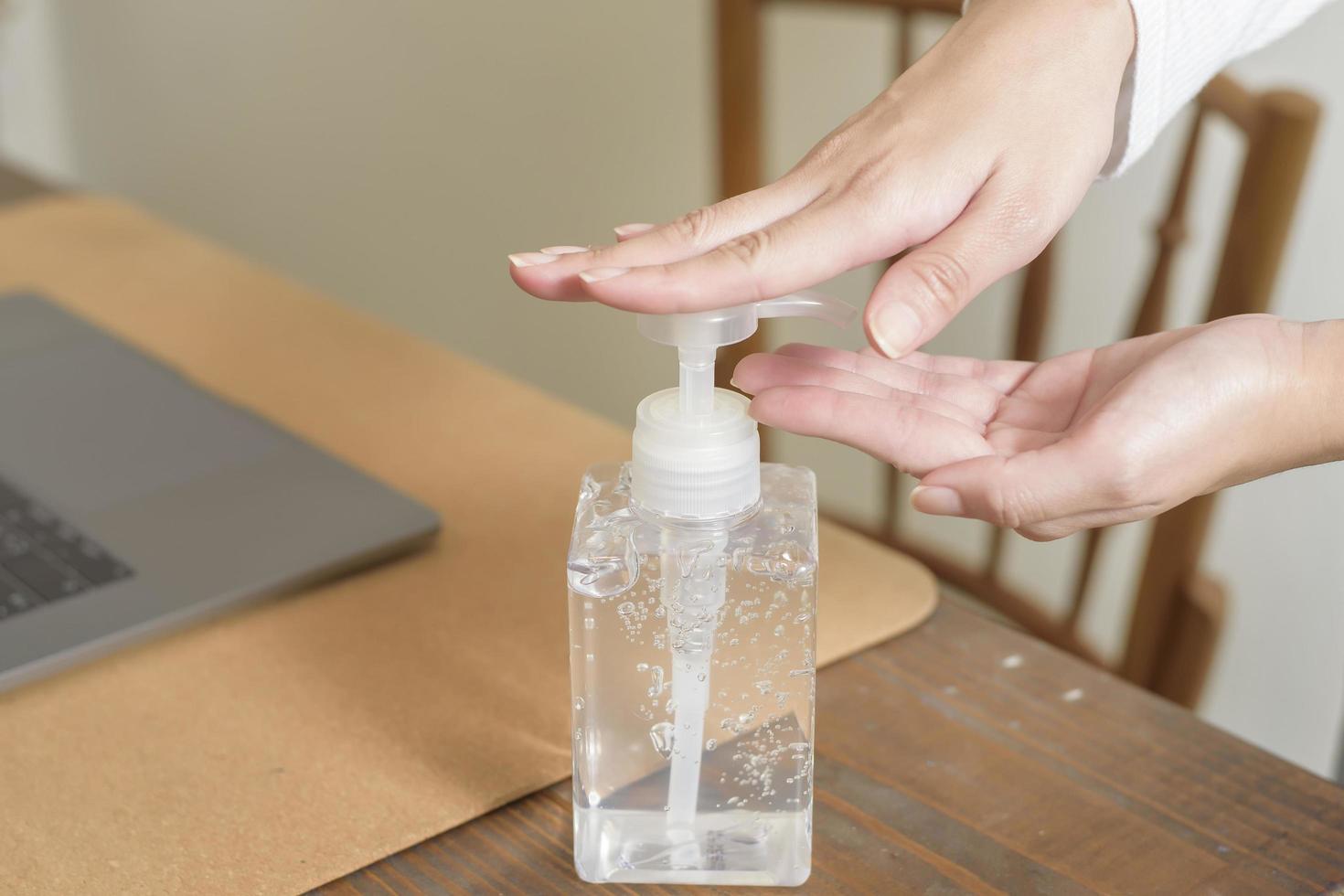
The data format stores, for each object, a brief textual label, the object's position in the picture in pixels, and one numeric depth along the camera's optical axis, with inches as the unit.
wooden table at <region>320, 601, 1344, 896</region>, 33.8
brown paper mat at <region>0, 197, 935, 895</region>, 34.2
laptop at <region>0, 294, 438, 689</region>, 37.6
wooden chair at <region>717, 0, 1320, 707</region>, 42.3
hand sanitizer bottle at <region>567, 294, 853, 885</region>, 32.6
